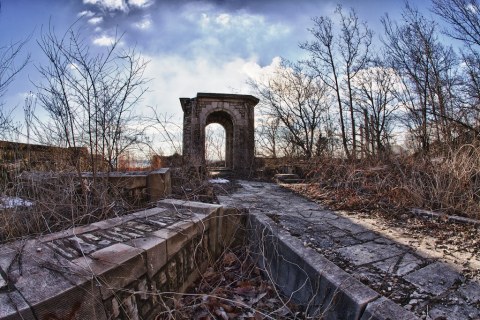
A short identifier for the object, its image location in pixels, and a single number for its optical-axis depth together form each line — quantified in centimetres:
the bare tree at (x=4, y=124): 455
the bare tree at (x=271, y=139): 1850
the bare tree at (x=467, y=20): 789
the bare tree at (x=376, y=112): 1204
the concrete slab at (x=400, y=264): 208
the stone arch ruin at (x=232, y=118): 1128
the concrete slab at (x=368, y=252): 231
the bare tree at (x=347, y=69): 1402
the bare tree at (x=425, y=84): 766
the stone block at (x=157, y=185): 455
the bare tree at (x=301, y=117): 1698
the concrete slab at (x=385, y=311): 149
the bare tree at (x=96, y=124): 374
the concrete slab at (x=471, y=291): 166
